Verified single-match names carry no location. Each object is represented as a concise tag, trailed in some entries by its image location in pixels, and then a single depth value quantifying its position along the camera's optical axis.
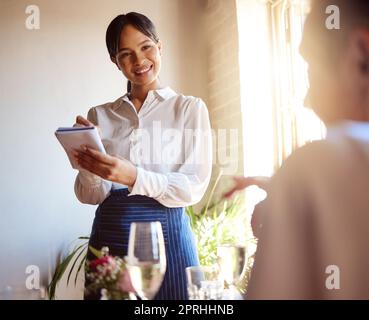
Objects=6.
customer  0.75
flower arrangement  0.90
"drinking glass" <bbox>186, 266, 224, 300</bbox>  0.86
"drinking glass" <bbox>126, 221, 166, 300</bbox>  0.82
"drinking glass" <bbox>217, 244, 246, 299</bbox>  0.88
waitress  1.18
